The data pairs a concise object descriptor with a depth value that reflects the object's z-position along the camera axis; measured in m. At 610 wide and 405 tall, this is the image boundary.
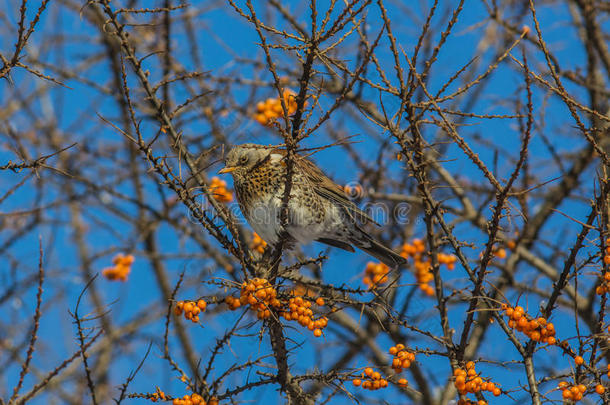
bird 8.18
